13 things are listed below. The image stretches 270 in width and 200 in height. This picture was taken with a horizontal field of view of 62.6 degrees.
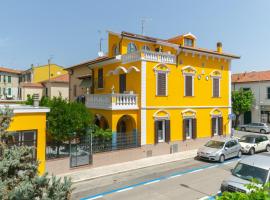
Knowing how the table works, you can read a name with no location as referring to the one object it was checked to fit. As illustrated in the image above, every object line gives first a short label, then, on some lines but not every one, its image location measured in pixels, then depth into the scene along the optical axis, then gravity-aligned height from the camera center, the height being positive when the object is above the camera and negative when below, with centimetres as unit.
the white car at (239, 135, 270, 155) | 1970 -375
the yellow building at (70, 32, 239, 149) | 1803 +126
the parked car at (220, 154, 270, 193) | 968 -327
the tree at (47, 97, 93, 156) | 1394 -116
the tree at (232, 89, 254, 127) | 3488 +22
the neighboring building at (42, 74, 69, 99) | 3800 +288
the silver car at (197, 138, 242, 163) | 1686 -373
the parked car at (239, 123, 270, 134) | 3216 -374
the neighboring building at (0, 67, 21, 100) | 5288 +526
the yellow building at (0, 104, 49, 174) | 1202 -142
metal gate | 1428 -323
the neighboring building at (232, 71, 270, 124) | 3588 +150
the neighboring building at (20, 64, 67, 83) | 5044 +704
